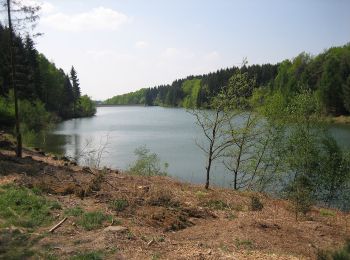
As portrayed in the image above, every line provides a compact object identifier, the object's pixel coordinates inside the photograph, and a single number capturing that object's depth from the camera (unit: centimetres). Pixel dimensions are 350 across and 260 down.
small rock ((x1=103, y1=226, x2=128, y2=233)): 975
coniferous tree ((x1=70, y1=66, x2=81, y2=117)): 10881
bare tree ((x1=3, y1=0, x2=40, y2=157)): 1920
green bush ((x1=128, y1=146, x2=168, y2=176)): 2438
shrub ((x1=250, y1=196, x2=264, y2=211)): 1501
